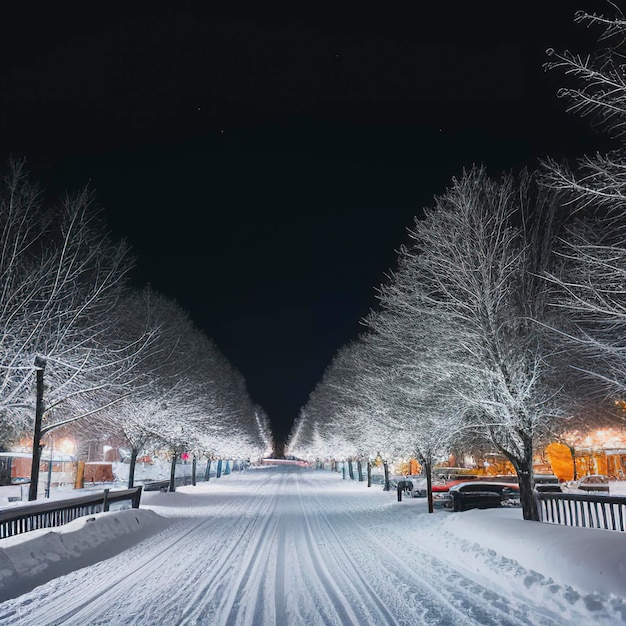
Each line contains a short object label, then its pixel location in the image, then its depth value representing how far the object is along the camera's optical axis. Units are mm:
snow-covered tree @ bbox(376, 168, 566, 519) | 14070
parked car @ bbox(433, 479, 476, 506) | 25408
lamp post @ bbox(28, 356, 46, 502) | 14969
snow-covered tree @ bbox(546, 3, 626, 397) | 8430
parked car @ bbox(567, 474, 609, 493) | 30094
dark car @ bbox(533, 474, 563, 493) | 25984
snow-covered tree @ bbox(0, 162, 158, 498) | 14773
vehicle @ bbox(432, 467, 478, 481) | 34066
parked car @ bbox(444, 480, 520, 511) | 19859
